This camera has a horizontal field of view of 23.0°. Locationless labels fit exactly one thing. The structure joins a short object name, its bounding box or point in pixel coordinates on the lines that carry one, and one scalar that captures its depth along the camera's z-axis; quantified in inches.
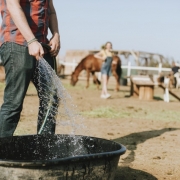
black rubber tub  92.4
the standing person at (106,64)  504.4
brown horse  732.7
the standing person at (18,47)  126.0
